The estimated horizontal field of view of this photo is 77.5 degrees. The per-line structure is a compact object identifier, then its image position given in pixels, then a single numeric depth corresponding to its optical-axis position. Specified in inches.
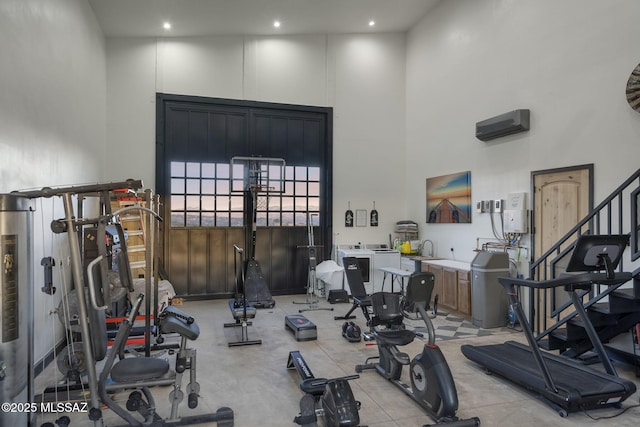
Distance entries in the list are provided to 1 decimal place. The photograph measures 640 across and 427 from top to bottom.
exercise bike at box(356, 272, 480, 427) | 121.3
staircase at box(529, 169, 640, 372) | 160.6
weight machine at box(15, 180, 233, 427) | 108.0
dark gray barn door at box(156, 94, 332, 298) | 309.9
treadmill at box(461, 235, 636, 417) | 129.3
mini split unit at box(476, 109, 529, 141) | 232.4
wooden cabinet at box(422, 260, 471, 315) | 251.0
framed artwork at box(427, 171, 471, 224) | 283.6
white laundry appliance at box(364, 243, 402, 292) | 315.3
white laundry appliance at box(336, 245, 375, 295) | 314.1
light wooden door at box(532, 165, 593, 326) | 201.9
